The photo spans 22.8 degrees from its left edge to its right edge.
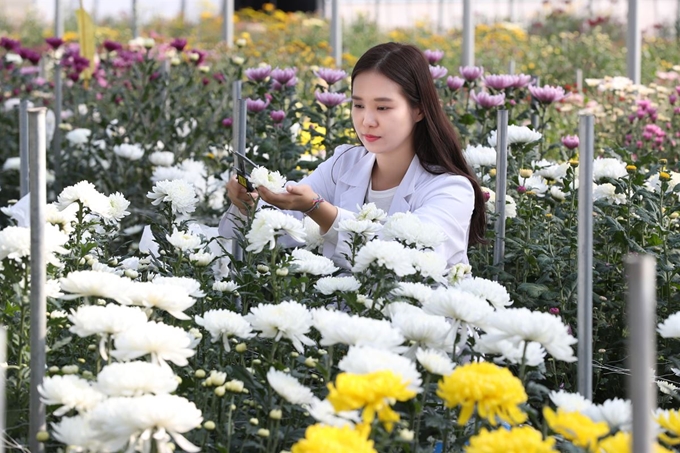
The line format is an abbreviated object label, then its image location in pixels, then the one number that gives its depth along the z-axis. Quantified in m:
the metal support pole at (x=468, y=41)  6.42
